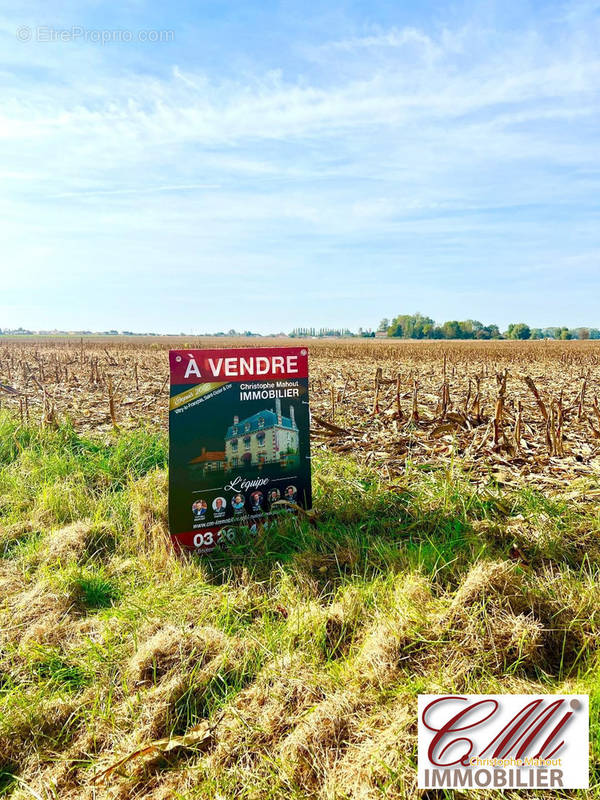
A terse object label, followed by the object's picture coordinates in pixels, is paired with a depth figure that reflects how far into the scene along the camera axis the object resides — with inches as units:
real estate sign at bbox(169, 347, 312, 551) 159.2
